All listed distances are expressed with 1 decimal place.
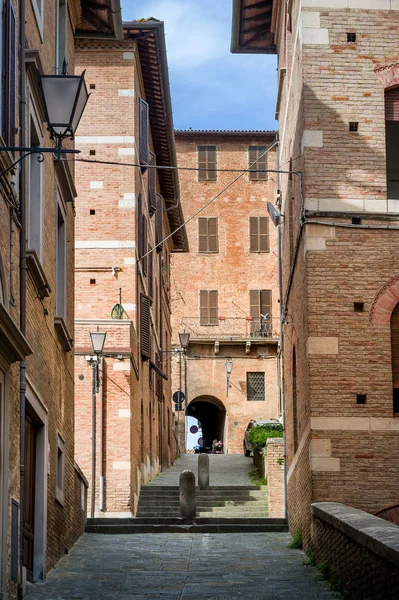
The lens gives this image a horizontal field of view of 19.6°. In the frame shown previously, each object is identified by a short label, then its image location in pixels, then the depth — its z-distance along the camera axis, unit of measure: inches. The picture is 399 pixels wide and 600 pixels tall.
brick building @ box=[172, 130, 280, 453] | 1988.2
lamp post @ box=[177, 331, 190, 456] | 1922.6
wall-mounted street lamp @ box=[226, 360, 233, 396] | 1985.7
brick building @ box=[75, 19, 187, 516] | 945.5
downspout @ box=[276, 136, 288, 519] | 780.1
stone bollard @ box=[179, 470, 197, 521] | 816.3
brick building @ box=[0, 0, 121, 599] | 411.5
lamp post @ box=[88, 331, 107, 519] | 861.2
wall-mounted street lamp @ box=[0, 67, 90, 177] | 389.7
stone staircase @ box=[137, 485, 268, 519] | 930.1
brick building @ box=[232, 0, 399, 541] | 599.5
